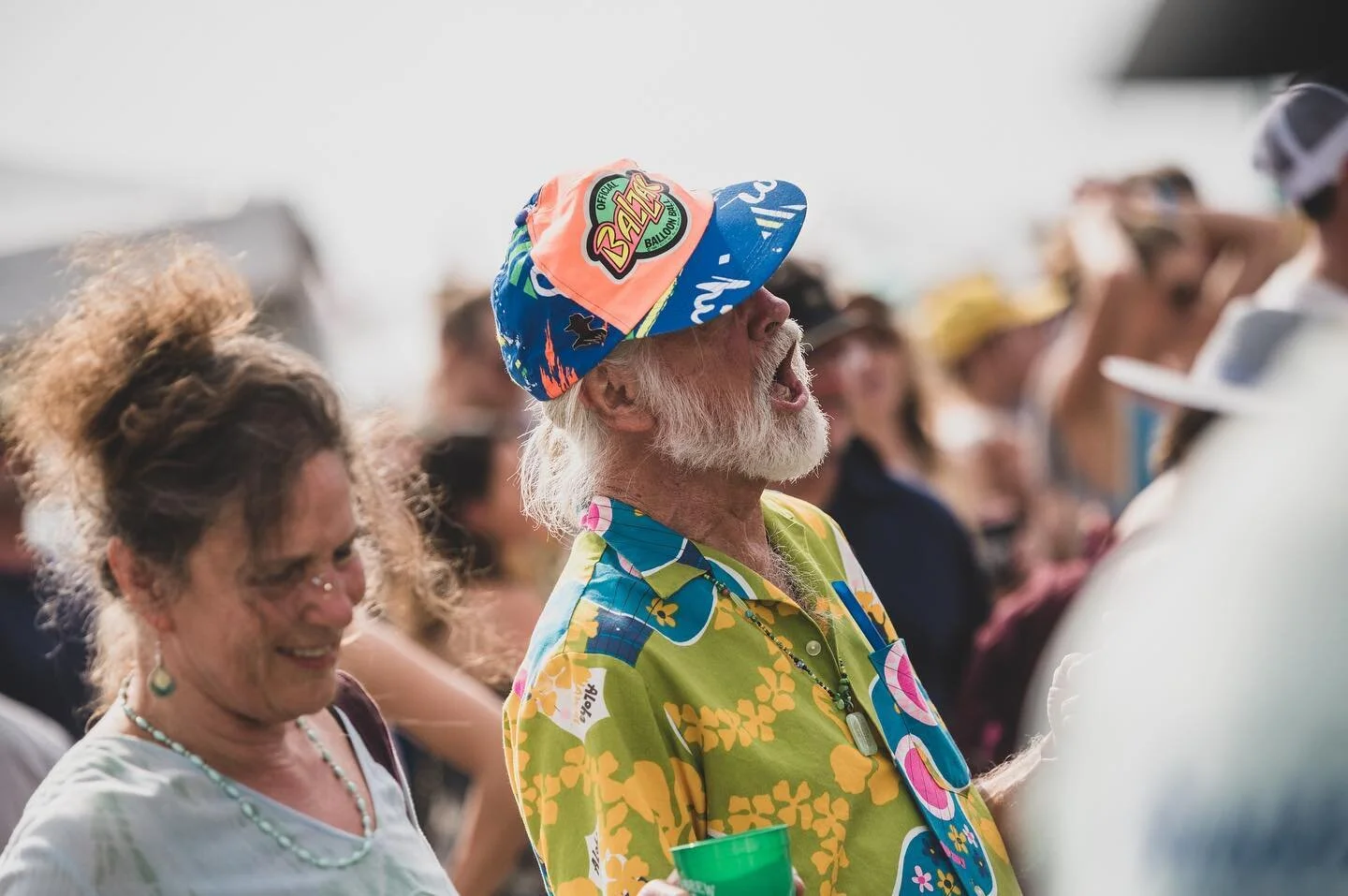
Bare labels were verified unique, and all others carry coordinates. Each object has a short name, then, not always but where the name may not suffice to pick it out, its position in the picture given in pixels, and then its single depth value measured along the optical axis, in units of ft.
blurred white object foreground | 8.02
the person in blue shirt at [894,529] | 29.07
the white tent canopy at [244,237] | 55.11
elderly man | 14.94
